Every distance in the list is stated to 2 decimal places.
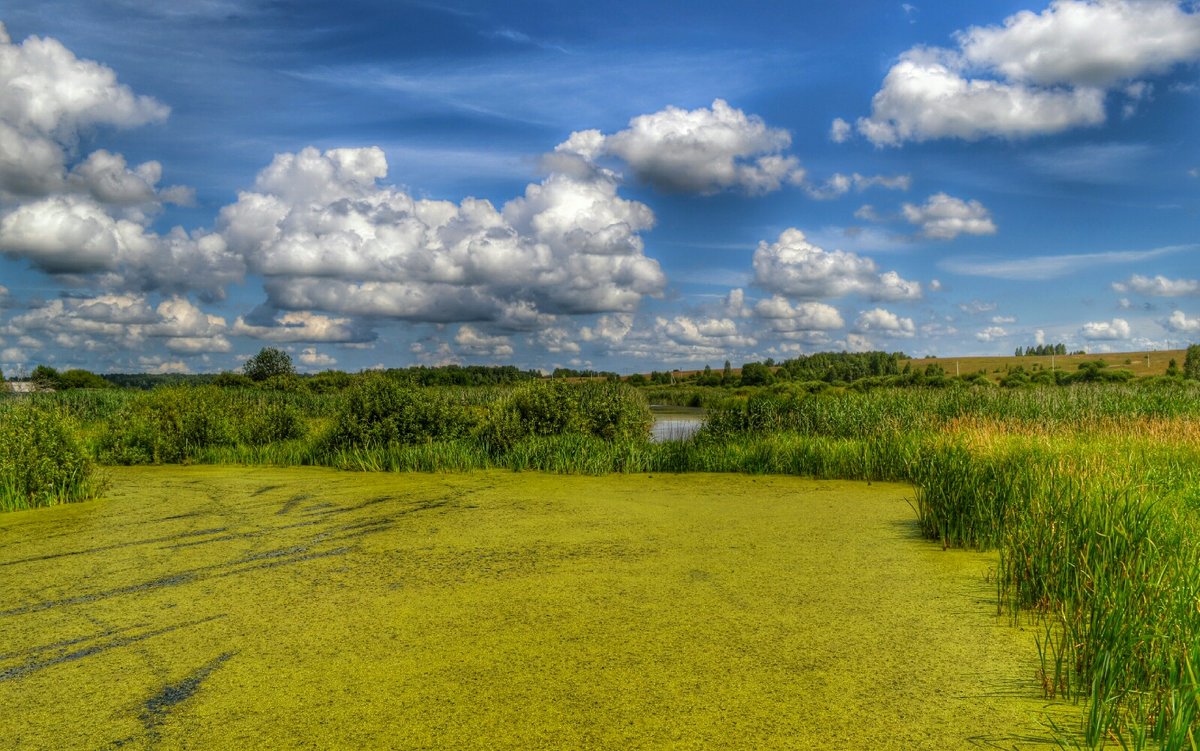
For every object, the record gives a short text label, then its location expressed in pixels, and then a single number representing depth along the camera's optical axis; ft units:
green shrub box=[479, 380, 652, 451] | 36.88
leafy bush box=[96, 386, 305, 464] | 38.32
